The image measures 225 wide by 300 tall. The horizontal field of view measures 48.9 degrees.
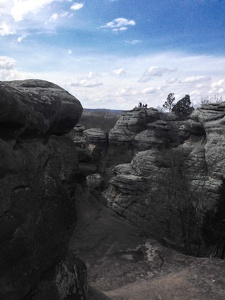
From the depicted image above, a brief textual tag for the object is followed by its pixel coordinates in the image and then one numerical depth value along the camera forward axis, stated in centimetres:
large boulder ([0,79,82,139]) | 330
